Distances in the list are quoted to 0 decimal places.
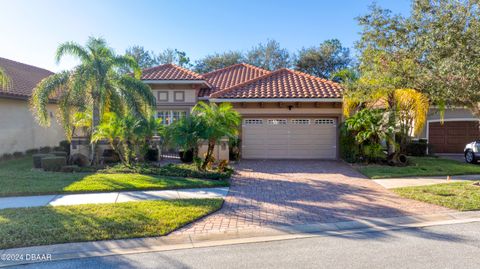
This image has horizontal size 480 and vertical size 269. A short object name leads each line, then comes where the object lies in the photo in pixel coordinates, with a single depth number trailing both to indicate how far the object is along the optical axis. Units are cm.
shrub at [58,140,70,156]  1573
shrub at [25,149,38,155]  1503
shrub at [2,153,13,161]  1355
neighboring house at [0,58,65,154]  1364
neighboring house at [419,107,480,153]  1812
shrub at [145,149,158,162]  1416
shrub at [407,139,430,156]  1730
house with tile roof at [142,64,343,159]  1457
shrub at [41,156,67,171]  1099
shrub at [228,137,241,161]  1426
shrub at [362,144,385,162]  1307
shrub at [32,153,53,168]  1145
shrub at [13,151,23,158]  1420
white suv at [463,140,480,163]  1411
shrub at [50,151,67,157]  1269
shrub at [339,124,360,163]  1370
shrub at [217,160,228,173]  1085
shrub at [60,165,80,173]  1090
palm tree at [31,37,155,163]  1140
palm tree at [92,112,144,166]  1055
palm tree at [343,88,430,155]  1167
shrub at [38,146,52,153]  1600
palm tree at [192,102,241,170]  1044
